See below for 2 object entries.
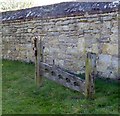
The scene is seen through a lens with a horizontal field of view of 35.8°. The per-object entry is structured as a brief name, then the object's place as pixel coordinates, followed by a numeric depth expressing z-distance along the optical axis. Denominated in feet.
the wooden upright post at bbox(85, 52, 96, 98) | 11.13
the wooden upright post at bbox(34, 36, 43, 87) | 13.21
